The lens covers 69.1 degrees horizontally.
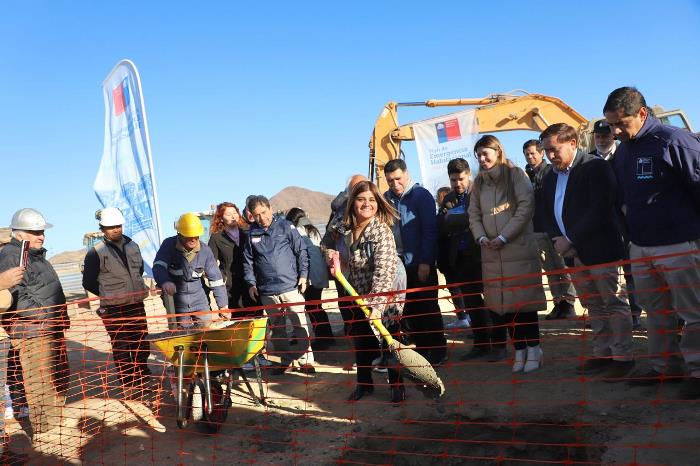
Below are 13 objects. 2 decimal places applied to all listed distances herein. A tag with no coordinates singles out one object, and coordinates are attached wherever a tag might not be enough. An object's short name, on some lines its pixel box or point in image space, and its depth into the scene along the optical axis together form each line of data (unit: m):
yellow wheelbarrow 3.56
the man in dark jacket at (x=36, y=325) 4.46
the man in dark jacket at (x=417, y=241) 4.38
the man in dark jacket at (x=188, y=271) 4.52
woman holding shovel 3.73
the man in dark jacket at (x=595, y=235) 3.72
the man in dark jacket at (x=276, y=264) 4.97
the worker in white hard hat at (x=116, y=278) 4.98
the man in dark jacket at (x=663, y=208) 3.05
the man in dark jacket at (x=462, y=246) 4.77
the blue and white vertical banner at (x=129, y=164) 6.19
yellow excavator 10.30
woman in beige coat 3.95
